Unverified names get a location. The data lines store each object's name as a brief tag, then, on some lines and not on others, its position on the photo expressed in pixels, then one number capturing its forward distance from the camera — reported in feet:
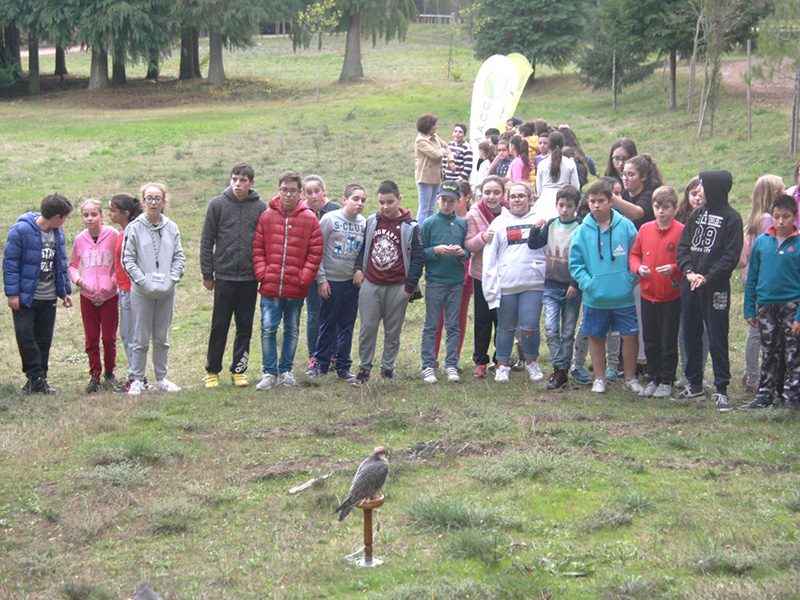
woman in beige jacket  48.93
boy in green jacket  31.78
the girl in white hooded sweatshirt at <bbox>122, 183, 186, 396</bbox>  30.12
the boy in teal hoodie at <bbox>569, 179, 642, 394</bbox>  29.17
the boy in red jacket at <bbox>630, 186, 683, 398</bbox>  28.84
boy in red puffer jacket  30.91
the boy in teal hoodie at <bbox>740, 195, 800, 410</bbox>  26.55
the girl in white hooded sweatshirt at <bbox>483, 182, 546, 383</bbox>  31.32
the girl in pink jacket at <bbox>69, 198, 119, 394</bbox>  31.68
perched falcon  16.65
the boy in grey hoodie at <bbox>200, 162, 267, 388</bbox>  31.14
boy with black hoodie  27.48
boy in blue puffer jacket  30.81
